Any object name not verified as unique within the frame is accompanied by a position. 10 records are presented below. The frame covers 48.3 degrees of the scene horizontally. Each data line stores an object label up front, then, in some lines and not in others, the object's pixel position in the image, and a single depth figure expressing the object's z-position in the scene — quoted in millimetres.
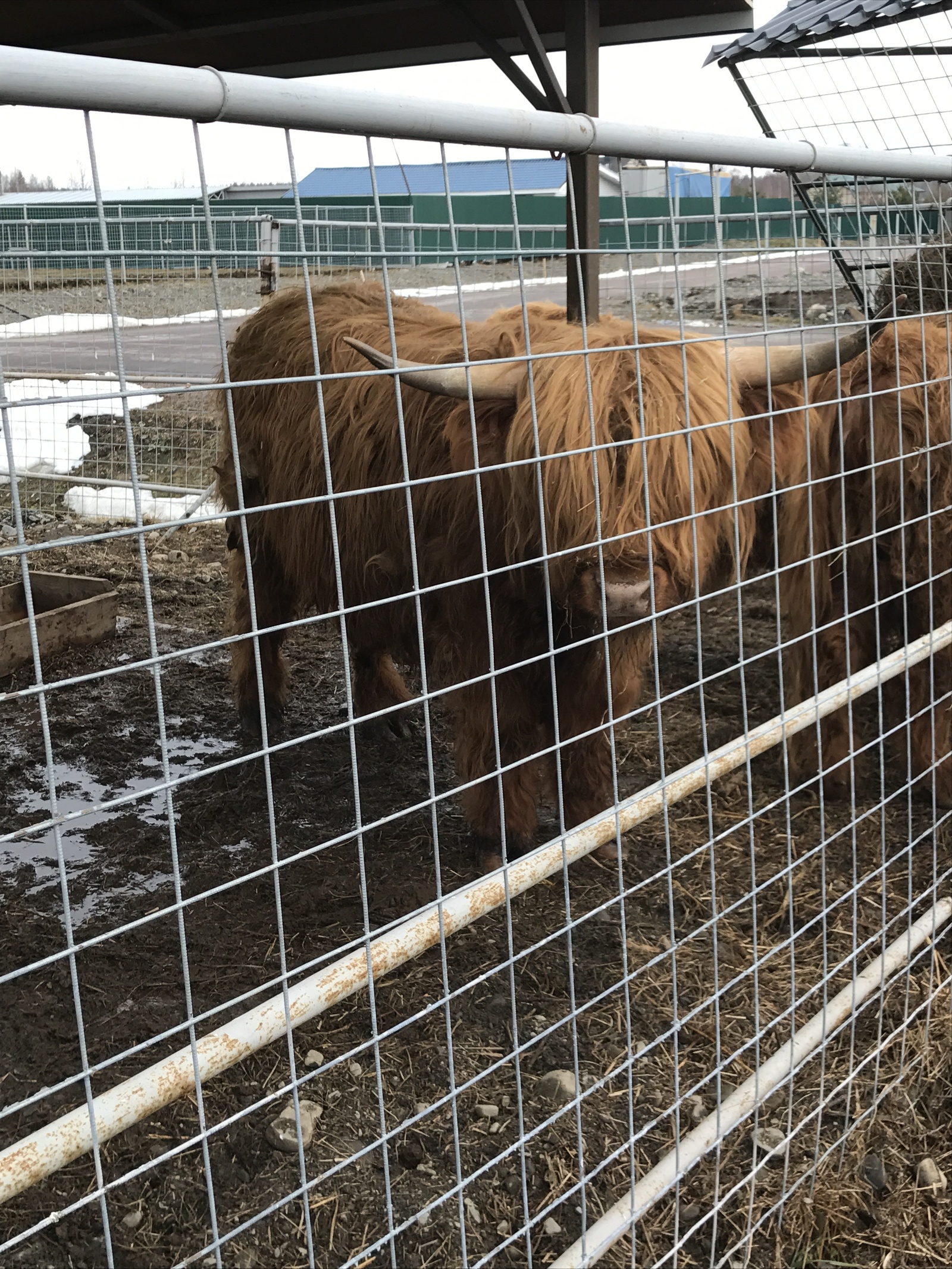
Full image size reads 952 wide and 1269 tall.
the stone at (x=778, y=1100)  2383
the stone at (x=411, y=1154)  2203
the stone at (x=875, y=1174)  2273
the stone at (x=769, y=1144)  2217
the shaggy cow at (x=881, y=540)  3273
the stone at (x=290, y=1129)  2242
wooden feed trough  4883
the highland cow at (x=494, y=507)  2129
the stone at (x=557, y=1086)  2389
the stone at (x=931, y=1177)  2260
